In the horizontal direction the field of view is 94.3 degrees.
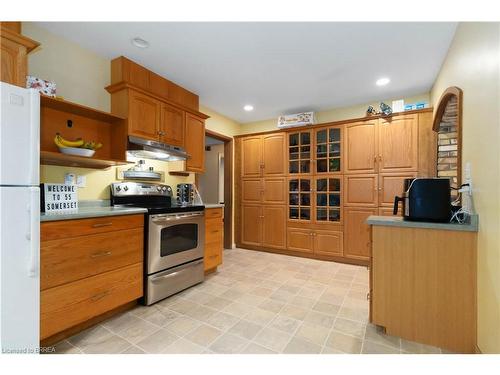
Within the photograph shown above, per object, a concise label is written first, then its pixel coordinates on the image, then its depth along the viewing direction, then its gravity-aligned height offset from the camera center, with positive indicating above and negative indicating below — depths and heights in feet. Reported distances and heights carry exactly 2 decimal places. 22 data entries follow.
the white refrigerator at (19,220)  3.89 -0.53
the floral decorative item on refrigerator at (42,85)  5.76 +2.65
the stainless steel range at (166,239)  6.91 -1.66
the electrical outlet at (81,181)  6.99 +0.24
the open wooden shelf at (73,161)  5.90 +0.82
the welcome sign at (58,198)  5.71 -0.23
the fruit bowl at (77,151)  6.13 +1.03
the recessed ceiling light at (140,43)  6.70 +4.31
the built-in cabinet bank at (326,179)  9.96 +0.52
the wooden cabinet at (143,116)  7.65 +2.53
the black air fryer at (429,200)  5.44 -0.26
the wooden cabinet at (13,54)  4.63 +2.79
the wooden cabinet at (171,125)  8.72 +2.50
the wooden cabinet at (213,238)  9.23 -2.01
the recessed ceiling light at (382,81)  8.96 +4.26
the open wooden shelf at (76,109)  6.00 +2.29
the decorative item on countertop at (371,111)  10.61 +3.58
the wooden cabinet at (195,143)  9.86 +2.04
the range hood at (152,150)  7.55 +1.35
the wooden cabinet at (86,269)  4.83 -1.90
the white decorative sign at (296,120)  11.93 +3.68
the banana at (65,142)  6.15 +1.27
